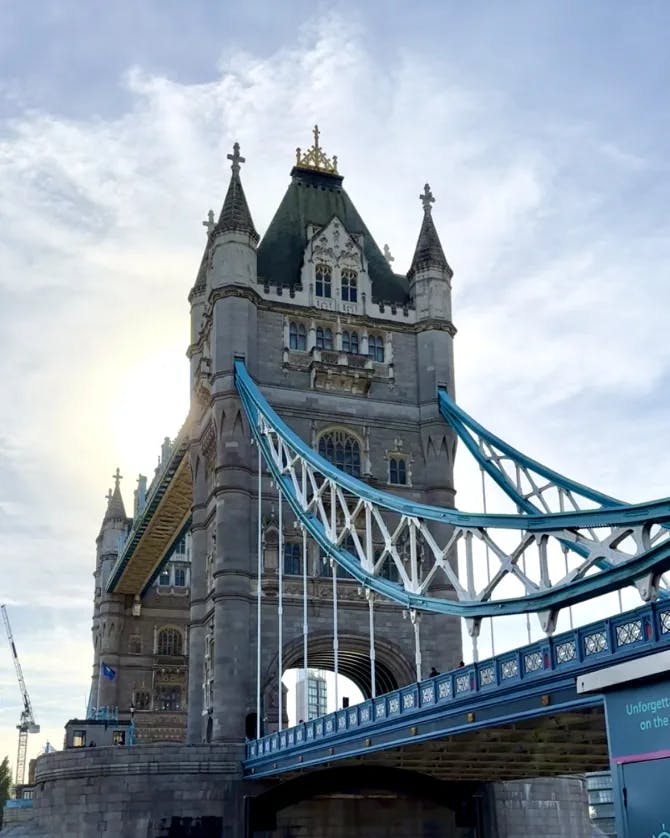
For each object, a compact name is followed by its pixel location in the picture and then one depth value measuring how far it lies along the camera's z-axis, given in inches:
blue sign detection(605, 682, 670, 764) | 724.0
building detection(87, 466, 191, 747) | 3051.2
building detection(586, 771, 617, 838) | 3612.2
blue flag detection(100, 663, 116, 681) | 2511.3
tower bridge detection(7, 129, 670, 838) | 1053.2
